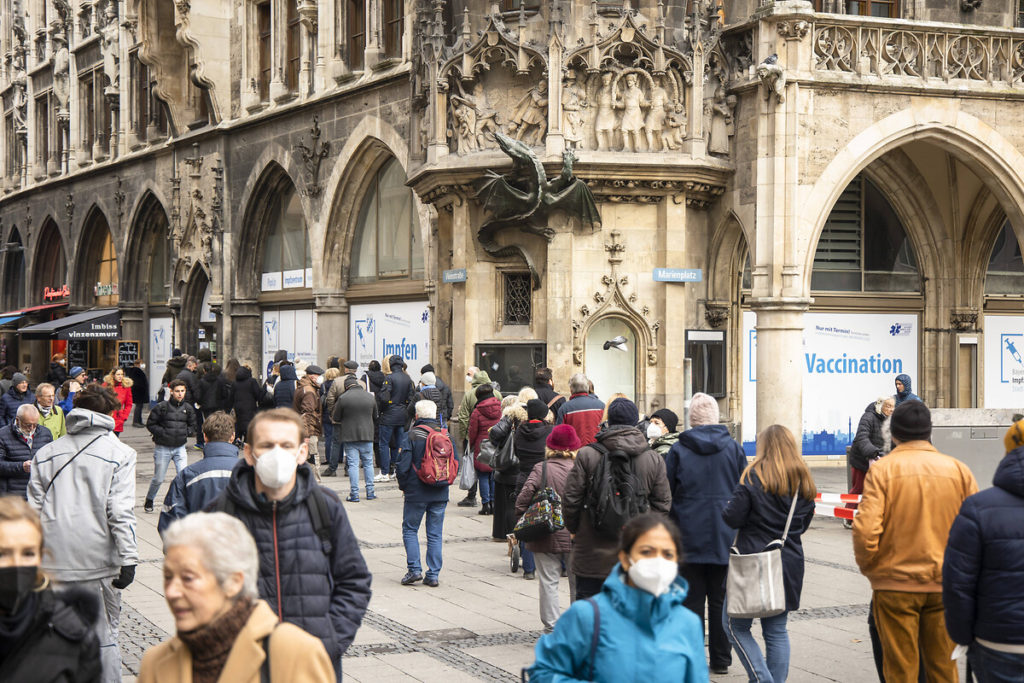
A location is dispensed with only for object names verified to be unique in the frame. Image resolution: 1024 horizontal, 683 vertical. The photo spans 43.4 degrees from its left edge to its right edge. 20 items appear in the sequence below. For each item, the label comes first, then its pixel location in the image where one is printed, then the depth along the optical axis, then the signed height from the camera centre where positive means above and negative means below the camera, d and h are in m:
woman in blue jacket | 3.86 -0.90
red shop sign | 44.59 +1.64
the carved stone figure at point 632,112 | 18.52 +3.26
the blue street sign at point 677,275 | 18.69 +0.91
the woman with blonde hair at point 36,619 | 3.48 -0.77
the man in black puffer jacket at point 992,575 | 5.06 -0.95
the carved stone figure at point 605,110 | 18.52 +3.28
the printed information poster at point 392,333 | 23.48 +0.10
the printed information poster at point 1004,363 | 21.59 -0.45
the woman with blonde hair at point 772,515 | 6.79 -0.95
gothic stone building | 18.08 +2.27
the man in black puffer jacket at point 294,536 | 4.67 -0.72
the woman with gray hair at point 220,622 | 3.29 -0.73
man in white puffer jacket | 6.70 -0.89
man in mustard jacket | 6.21 -0.99
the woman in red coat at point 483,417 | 14.23 -0.87
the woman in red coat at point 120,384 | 22.08 -0.78
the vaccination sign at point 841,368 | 20.64 -0.51
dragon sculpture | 18.17 +2.02
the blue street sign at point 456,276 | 19.31 +0.94
